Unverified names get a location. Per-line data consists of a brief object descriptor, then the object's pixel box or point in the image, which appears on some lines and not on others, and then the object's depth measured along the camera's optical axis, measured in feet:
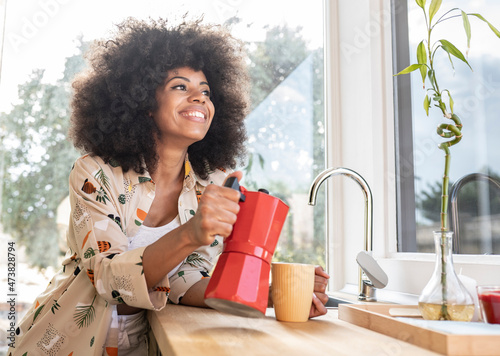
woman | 3.10
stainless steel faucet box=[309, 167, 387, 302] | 4.03
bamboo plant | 2.50
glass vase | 2.41
